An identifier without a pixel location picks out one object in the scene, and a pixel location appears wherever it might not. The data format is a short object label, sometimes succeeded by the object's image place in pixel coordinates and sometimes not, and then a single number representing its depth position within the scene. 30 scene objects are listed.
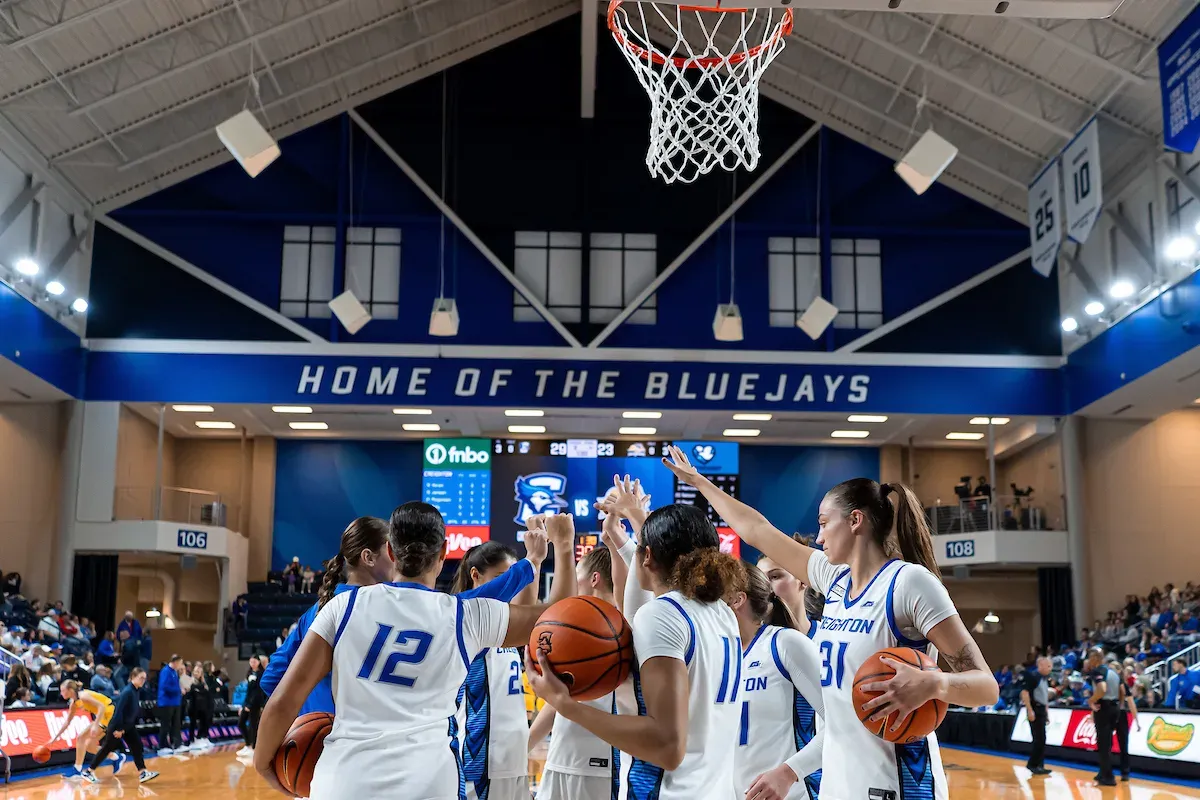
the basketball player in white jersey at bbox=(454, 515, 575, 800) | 5.54
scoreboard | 25.36
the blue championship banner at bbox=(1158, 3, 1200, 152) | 15.98
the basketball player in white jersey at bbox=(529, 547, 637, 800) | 5.01
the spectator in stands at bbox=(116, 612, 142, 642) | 24.01
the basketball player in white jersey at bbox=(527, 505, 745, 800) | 3.24
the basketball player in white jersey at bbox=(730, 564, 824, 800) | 4.49
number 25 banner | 22.48
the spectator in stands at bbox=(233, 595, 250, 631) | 26.80
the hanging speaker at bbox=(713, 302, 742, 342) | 23.89
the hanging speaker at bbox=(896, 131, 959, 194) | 20.83
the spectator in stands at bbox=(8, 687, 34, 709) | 14.93
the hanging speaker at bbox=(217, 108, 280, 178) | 19.59
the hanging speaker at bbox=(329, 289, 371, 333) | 24.02
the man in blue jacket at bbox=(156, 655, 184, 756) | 17.75
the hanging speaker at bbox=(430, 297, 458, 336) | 23.83
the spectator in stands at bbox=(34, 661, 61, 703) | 16.50
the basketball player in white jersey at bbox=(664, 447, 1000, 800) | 3.38
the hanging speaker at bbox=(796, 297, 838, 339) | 24.45
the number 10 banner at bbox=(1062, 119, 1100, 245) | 20.53
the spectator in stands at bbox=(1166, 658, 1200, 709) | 16.34
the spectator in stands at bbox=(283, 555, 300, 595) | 27.34
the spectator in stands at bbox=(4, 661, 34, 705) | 15.55
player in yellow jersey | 13.84
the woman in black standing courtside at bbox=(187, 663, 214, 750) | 20.25
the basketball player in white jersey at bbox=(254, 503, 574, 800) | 3.65
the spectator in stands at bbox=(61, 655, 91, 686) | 16.83
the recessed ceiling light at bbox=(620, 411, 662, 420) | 26.05
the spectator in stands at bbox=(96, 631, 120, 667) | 22.39
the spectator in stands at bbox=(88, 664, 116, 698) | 16.67
